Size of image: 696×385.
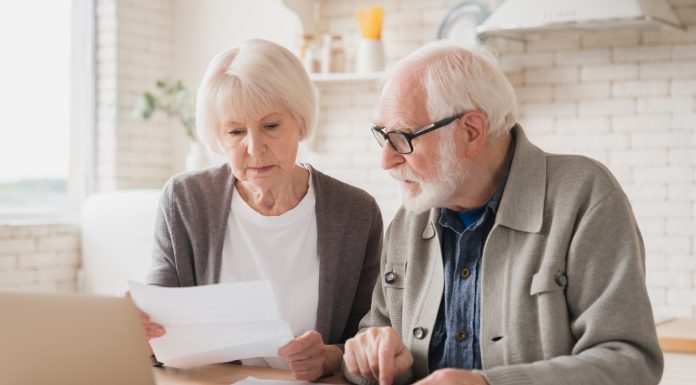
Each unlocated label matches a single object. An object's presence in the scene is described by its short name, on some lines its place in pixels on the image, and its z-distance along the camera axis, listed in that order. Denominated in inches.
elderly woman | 84.0
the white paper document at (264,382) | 67.4
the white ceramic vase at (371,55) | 176.6
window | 181.2
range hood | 147.1
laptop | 50.9
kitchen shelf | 176.4
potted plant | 188.5
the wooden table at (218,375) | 70.7
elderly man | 59.5
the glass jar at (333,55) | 182.5
